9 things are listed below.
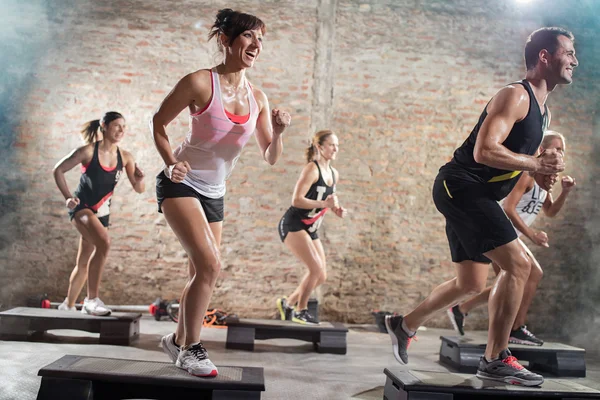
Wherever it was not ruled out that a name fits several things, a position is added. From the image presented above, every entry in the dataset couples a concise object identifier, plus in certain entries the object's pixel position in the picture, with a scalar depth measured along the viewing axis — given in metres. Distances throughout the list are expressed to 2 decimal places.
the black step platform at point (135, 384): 2.74
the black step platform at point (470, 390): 2.96
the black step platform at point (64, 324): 4.88
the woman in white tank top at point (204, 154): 2.91
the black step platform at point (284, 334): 5.16
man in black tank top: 3.06
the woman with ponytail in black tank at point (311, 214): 5.69
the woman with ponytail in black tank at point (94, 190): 5.33
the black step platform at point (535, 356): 4.74
